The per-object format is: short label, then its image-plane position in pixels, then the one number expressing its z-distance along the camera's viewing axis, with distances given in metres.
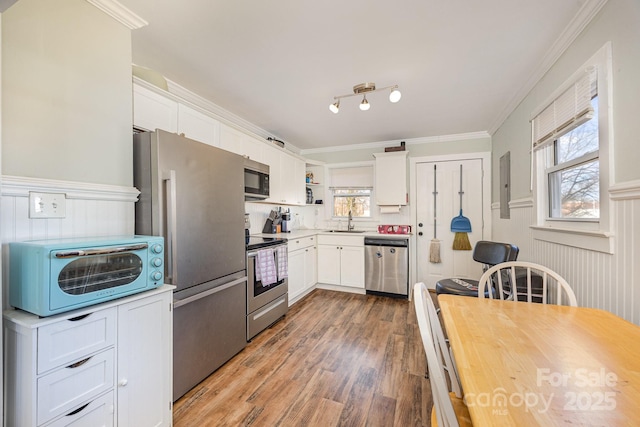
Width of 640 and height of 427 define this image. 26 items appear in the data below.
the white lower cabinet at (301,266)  3.27
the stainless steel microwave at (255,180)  2.54
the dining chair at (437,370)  0.67
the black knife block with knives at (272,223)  3.74
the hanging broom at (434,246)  3.95
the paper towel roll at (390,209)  4.15
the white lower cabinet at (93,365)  0.96
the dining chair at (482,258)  2.07
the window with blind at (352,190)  4.43
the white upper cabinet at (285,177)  3.36
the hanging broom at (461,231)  3.83
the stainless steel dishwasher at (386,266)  3.60
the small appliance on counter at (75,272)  0.99
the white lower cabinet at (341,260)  3.81
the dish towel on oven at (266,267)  2.45
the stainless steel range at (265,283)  2.36
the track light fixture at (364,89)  2.32
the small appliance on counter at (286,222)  3.86
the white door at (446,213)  3.83
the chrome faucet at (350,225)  4.44
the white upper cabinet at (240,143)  2.55
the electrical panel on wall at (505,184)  2.94
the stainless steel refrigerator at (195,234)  1.60
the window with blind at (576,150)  1.40
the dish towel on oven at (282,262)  2.79
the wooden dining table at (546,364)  0.57
